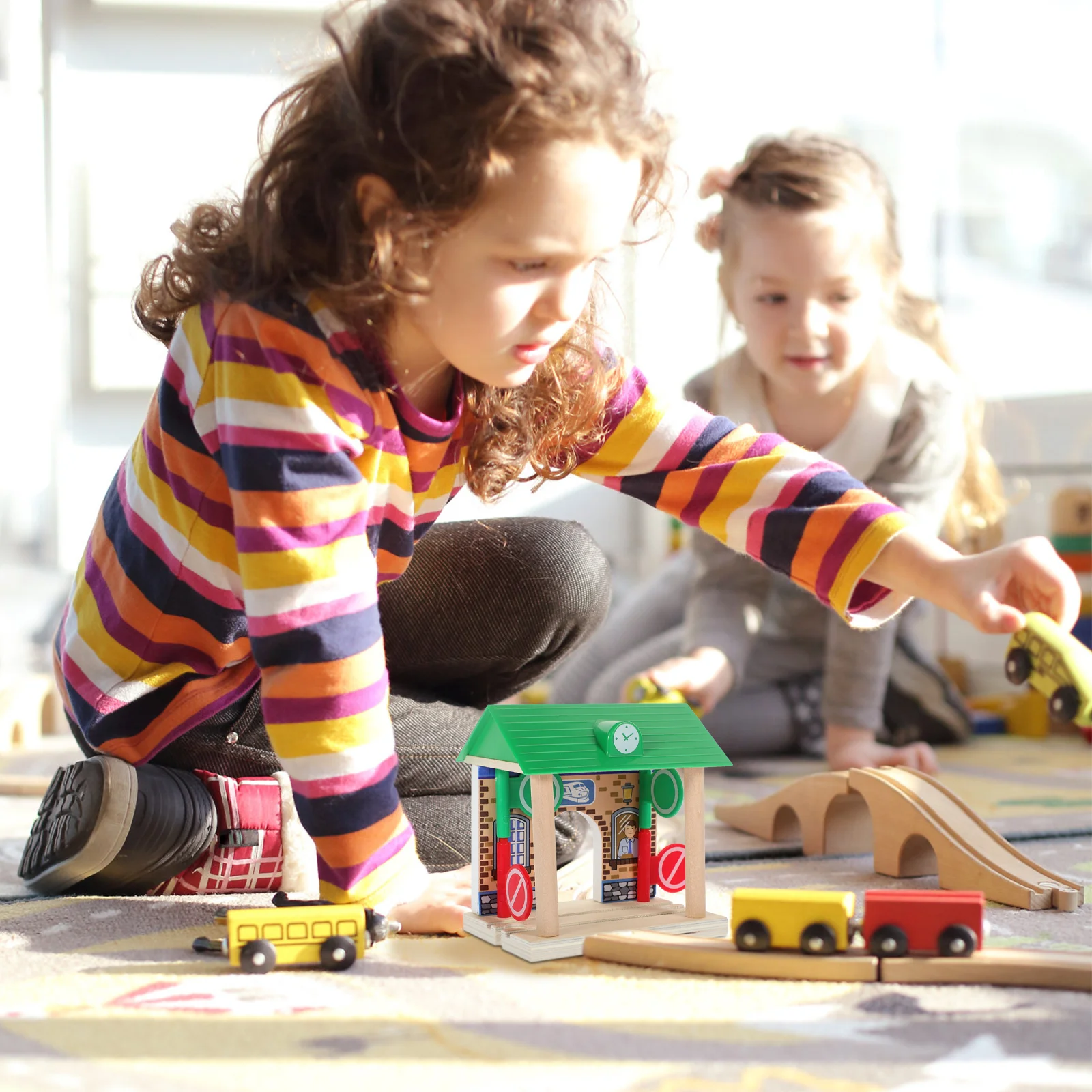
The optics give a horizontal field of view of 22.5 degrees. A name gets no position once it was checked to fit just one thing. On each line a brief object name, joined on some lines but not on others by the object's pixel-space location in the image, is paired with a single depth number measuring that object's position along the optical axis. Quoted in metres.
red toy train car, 1.51
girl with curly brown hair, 1.57
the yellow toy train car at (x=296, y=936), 1.53
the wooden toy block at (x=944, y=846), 1.70
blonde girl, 2.48
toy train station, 1.57
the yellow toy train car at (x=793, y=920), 1.52
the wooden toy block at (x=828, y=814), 1.90
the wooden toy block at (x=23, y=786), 2.20
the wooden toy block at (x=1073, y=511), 3.22
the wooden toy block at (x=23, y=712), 2.79
